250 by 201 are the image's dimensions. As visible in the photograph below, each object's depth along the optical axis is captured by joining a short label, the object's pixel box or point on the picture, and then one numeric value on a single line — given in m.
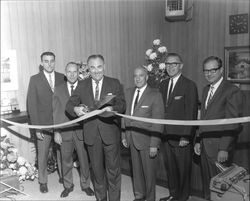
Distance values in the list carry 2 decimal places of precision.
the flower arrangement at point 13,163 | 3.97
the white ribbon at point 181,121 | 2.53
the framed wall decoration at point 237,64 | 5.51
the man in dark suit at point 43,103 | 3.68
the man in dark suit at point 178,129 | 3.02
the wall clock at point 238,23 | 5.39
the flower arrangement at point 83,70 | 4.40
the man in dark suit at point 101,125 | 3.01
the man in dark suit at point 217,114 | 2.73
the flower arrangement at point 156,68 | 5.15
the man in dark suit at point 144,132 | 3.00
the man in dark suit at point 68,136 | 3.46
